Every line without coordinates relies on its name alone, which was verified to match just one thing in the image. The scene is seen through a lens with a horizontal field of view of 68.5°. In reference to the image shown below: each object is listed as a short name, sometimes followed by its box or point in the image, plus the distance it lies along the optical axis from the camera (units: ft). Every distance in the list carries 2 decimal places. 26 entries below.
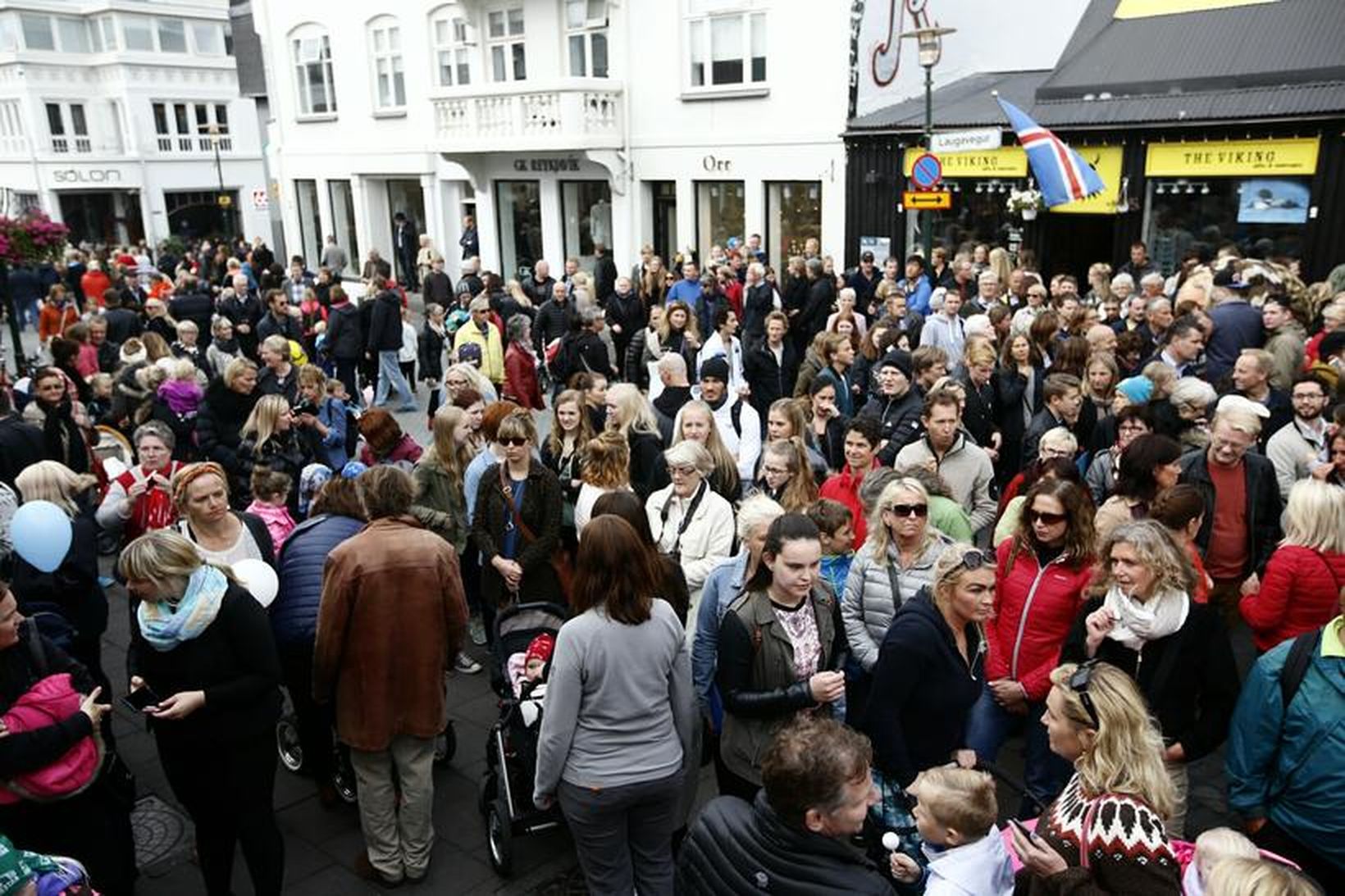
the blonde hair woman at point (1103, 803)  8.90
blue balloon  15.83
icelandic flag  41.70
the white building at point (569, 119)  59.67
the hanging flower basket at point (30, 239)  44.06
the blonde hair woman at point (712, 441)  19.77
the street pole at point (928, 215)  43.29
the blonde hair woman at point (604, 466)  19.07
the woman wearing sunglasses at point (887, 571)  14.05
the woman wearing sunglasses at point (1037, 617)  13.87
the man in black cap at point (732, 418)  23.44
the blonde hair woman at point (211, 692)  12.08
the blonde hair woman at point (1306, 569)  13.67
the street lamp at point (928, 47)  40.55
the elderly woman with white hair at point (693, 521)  16.98
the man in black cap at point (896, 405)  21.84
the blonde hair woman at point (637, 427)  22.27
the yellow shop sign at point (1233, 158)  41.55
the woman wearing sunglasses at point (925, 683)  12.01
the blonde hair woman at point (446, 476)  20.59
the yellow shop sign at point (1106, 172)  47.26
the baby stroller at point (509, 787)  14.42
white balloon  14.43
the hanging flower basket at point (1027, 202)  47.85
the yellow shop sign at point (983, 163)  50.31
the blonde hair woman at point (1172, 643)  12.28
